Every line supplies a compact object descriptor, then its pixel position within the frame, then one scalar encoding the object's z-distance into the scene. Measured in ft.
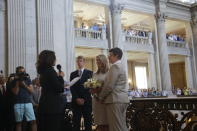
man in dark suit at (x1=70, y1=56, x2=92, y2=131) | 16.28
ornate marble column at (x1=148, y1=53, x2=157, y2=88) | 62.94
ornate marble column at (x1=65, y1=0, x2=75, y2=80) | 42.42
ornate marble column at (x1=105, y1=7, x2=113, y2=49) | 55.88
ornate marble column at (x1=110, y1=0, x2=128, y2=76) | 54.75
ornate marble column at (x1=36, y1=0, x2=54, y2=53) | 39.62
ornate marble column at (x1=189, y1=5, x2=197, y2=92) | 70.95
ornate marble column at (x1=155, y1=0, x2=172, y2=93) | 61.21
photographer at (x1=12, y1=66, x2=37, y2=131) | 18.37
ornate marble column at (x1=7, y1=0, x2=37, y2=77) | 37.17
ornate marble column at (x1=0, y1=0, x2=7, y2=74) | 36.63
